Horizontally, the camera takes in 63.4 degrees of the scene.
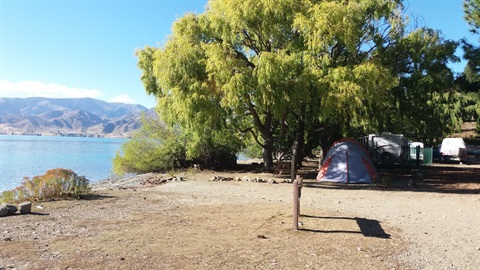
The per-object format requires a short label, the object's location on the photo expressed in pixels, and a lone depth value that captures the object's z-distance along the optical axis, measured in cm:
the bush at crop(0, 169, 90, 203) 1022
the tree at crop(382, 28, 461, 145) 1806
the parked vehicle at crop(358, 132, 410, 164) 2520
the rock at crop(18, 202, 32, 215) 845
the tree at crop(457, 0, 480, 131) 1895
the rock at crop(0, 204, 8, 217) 818
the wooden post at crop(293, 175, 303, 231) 727
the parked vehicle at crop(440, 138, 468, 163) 3569
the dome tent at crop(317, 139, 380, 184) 1644
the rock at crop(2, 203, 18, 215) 833
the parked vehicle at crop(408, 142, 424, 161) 3114
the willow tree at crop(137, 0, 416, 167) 1494
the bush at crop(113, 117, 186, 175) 2322
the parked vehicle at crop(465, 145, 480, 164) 3656
